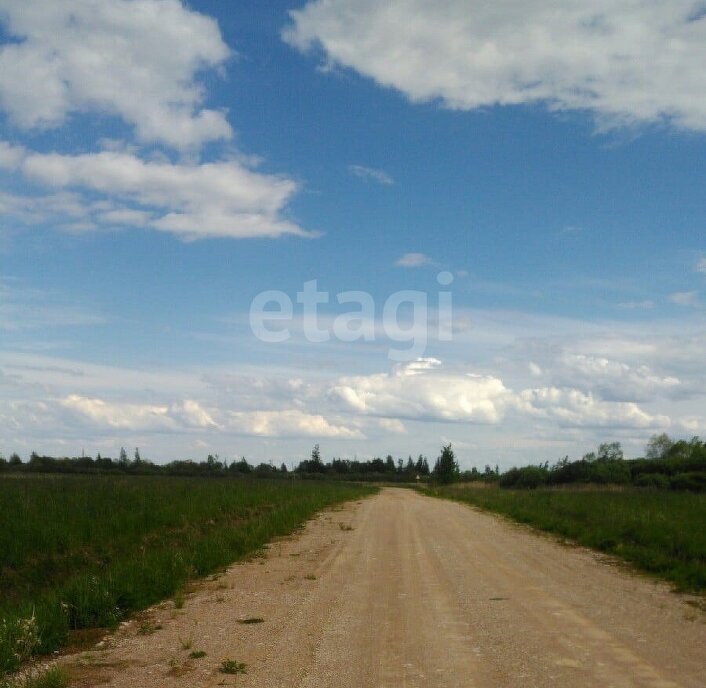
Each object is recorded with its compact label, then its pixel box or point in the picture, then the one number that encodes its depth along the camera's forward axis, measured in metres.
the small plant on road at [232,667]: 6.69
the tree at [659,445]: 112.38
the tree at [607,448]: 117.30
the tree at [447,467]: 93.81
